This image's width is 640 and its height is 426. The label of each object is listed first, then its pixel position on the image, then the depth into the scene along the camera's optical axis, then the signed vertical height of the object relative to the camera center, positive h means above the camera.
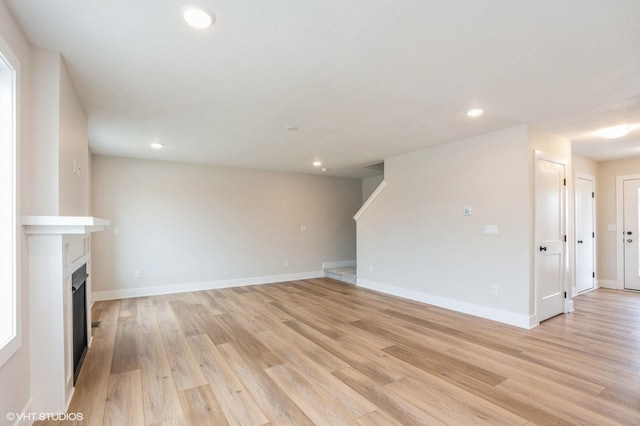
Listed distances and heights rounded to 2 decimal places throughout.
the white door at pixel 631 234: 5.59 -0.44
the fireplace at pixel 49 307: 1.99 -0.62
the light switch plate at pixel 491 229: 4.05 -0.24
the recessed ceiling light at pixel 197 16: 1.70 +1.15
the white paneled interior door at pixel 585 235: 5.50 -0.46
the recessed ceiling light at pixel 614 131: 3.83 +1.03
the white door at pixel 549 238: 3.88 -0.36
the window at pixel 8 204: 1.73 +0.06
